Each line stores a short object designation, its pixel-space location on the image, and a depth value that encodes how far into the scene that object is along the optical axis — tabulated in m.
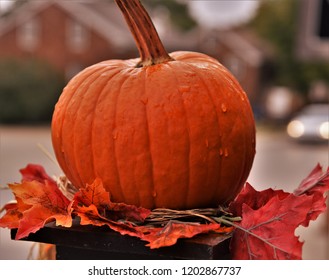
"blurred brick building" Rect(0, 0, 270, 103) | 31.80
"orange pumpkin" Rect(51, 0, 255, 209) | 1.82
